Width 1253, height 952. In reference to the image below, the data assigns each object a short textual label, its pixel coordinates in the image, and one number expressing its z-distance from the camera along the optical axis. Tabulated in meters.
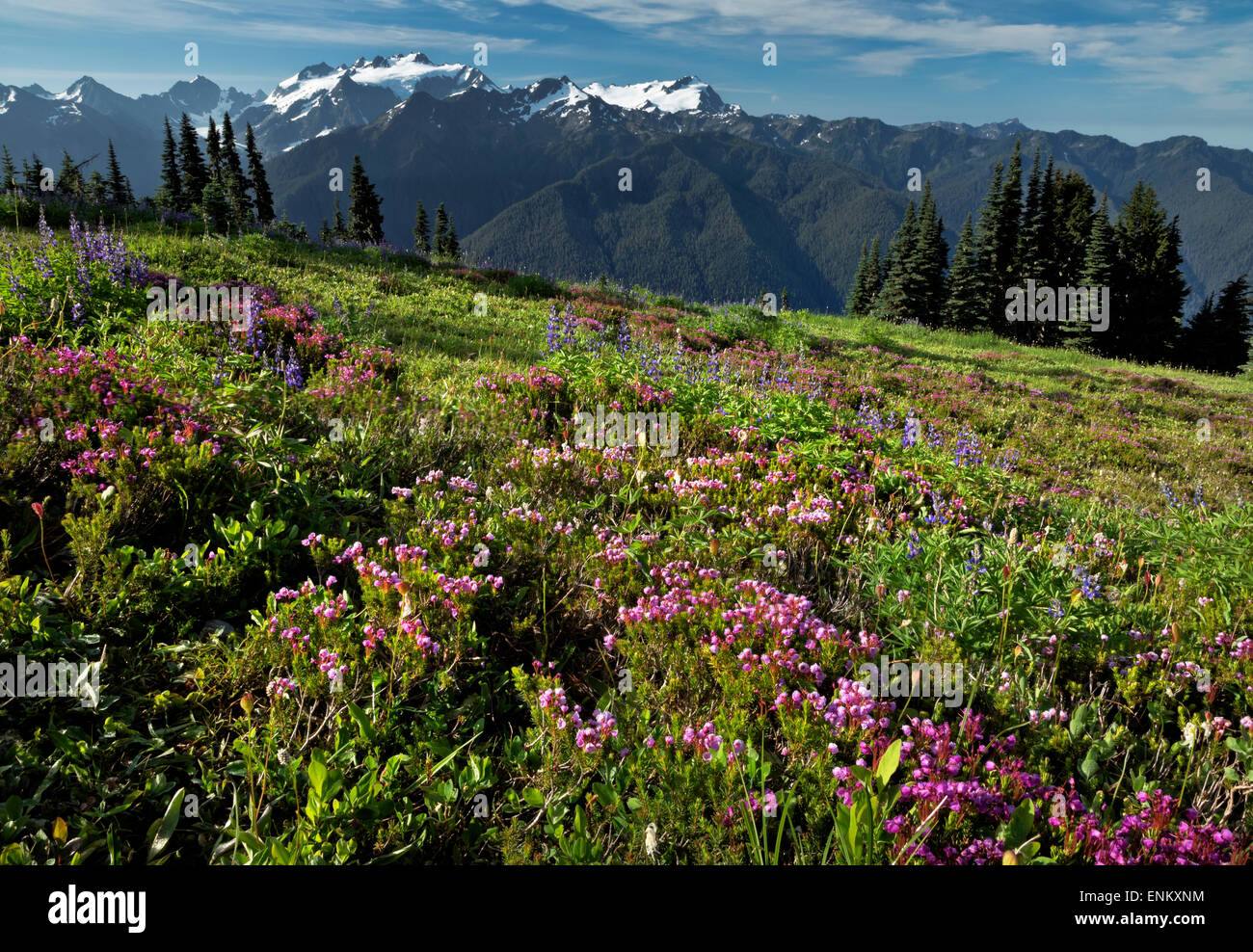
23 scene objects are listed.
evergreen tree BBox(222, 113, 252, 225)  37.50
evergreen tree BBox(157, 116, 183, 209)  54.69
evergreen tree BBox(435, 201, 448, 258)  67.75
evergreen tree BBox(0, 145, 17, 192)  41.30
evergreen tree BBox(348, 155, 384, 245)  58.47
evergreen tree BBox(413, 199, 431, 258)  69.31
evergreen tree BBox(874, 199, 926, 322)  53.91
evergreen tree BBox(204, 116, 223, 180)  51.50
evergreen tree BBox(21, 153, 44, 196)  44.69
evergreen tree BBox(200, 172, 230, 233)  34.84
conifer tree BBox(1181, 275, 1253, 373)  52.34
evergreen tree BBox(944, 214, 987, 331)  48.22
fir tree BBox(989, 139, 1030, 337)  49.34
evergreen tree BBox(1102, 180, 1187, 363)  48.97
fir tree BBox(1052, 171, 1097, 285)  49.72
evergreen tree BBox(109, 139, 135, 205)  56.61
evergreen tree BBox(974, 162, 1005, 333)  50.06
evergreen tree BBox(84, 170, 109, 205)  44.44
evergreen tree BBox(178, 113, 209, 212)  53.38
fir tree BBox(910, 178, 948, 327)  52.00
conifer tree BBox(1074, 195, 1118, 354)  46.16
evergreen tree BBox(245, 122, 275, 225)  56.03
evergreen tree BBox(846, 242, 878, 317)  73.31
